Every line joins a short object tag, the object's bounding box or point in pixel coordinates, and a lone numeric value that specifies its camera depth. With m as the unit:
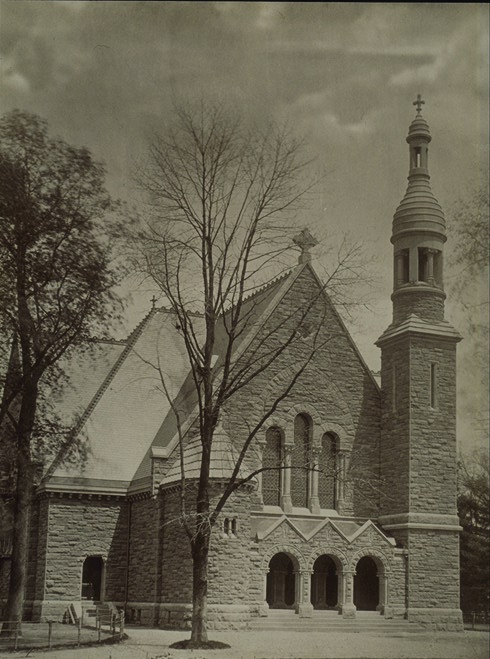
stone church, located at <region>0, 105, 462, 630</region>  32.66
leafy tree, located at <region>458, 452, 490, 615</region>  37.34
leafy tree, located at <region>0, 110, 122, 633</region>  23.19
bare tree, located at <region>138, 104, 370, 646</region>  25.30
